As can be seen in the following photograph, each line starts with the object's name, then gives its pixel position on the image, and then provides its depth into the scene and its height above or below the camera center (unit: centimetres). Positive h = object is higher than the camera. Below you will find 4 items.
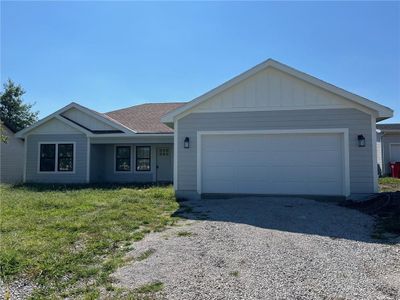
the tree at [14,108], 3741 +654
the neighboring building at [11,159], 2159 +54
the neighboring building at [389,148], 2177 +120
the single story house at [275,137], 1040 +94
